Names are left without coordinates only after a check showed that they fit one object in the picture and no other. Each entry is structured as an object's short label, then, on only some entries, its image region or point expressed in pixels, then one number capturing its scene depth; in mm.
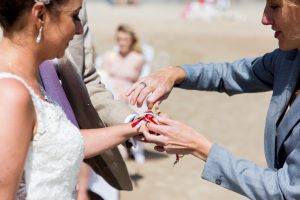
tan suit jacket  3117
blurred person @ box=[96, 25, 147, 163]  8580
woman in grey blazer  2574
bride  2170
